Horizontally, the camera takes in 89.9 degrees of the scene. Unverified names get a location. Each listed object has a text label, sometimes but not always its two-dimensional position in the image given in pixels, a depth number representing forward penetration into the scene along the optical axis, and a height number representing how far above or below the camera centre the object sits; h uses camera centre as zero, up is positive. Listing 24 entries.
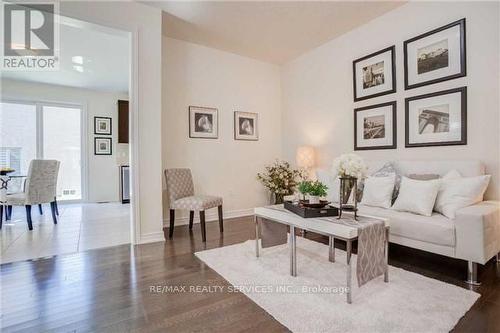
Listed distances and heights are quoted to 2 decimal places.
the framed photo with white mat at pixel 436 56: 2.66 +1.24
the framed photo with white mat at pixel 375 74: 3.27 +1.25
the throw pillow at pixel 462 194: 2.23 -0.26
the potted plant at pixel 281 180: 4.47 -0.27
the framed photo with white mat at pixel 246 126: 4.53 +0.74
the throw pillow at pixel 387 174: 2.84 -0.11
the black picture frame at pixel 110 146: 6.31 +0.51
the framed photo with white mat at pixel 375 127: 3.29 +0.53
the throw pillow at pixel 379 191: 2.74 -0.29
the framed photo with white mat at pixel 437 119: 2.66 +0.53
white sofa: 1.90 -0.54
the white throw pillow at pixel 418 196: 2.35 -0.30
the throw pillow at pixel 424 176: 2.62 -0.12
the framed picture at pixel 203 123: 4.06 +0.72
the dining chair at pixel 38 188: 3.68 -0.32
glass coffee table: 1.70 -0.47
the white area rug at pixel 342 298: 1.47 -0.92
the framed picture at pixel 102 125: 6.31 +1.05
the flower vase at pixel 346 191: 2.02 -0.21
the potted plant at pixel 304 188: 2.20 -0.20
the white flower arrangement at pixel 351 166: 1.98 -0.01
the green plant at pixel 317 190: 2.15 -0.21
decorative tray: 2.02 -0.37
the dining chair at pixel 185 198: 3.14 -0.43
